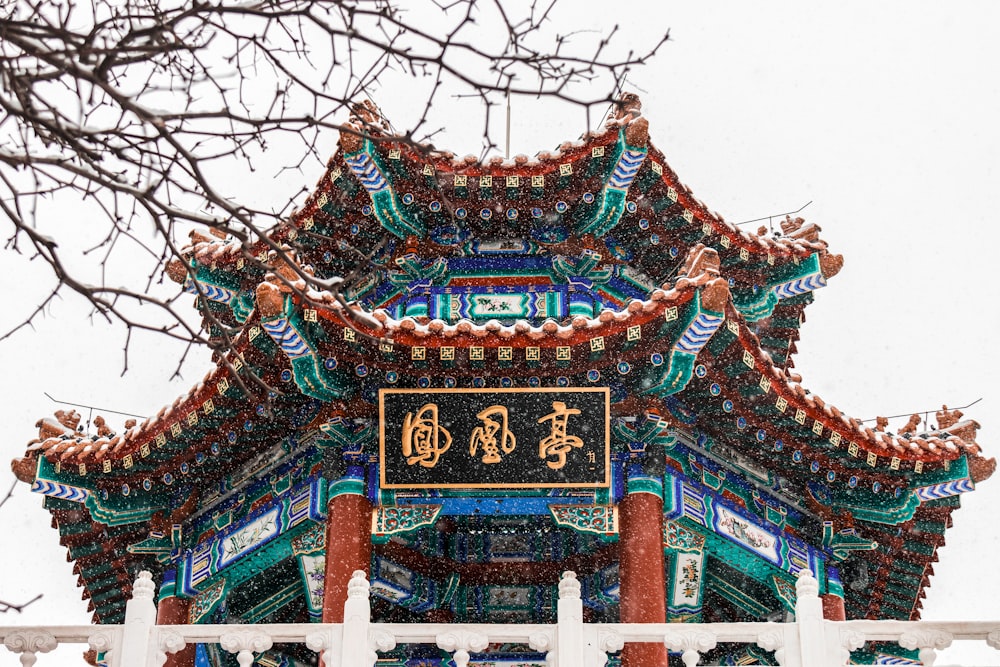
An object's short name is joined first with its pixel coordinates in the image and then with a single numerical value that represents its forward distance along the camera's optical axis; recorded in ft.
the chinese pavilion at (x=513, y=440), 29.43
